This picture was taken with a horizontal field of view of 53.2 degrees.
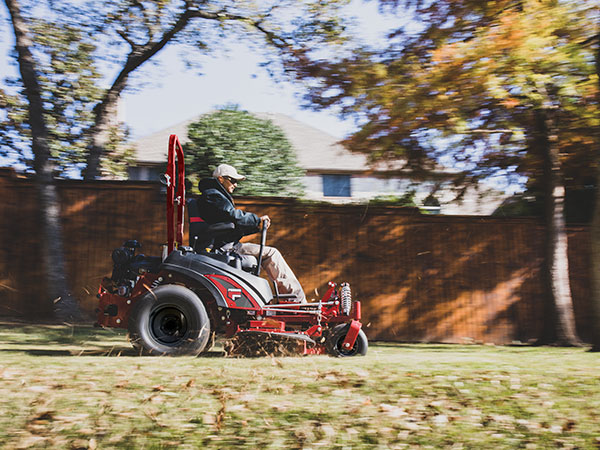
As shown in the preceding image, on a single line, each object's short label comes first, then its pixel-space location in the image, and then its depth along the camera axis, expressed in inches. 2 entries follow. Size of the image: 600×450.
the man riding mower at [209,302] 221.8
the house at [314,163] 868.6
